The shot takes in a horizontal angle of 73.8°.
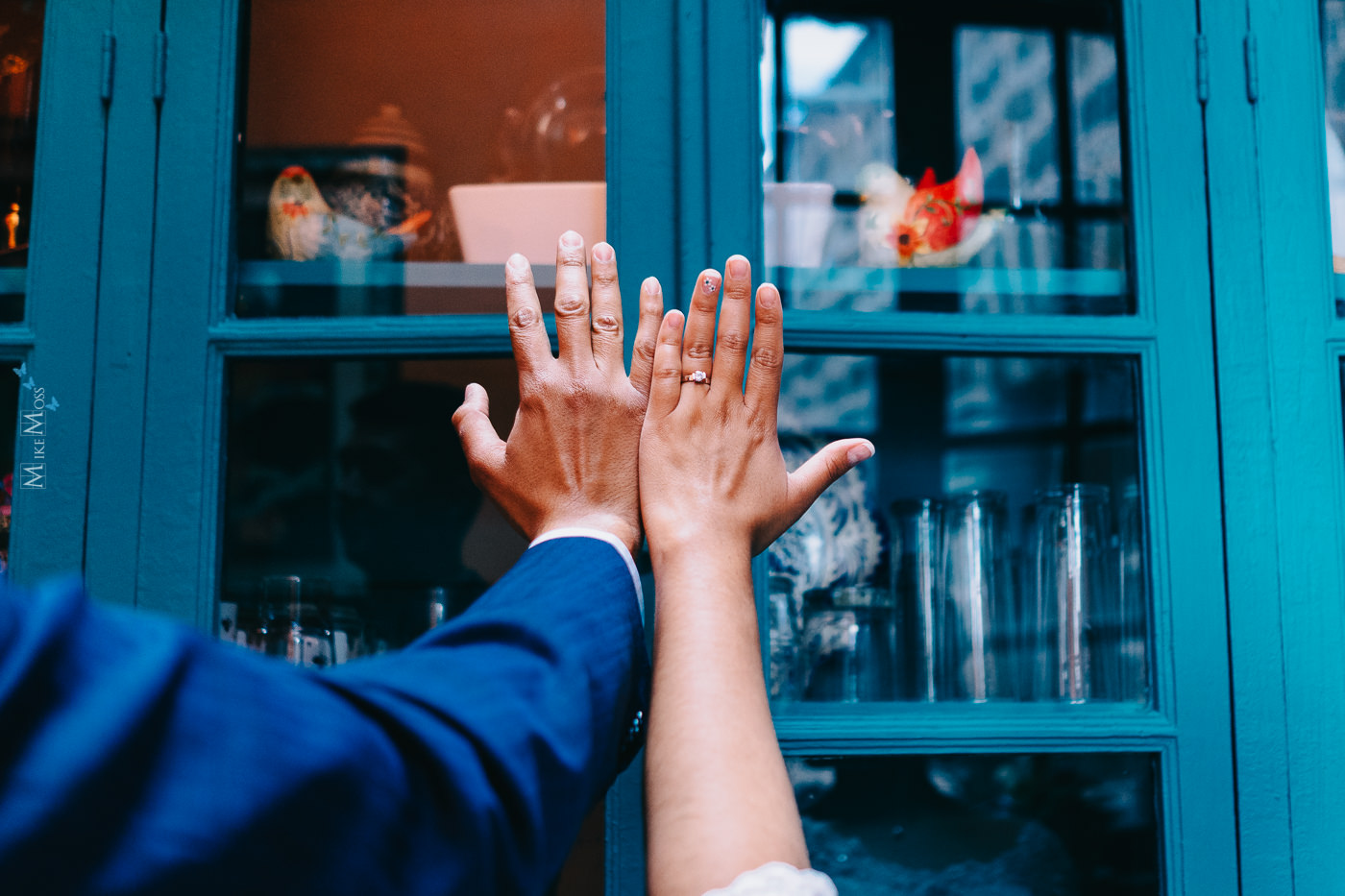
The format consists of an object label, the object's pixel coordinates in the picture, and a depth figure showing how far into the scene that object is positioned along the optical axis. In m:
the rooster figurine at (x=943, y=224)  1.01
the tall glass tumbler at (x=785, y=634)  0.95
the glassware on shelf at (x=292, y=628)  0.95
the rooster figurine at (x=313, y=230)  0.97
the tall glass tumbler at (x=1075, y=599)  0.94
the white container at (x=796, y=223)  0.95
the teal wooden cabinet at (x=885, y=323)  0.85
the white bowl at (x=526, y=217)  0.95
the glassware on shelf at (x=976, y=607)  0.98
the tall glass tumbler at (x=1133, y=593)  0.89
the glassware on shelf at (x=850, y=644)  0.98
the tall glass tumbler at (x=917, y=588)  0.99
